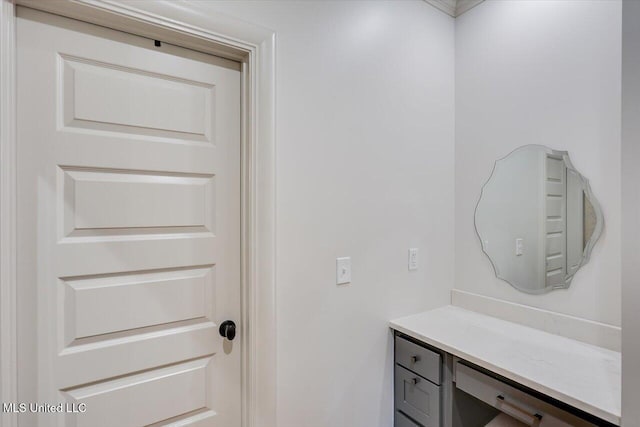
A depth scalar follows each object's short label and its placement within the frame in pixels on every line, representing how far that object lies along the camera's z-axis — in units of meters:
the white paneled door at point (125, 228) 1.01
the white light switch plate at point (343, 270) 1.52
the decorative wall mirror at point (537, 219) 1.49
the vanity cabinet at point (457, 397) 1.14
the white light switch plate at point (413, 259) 1.80
